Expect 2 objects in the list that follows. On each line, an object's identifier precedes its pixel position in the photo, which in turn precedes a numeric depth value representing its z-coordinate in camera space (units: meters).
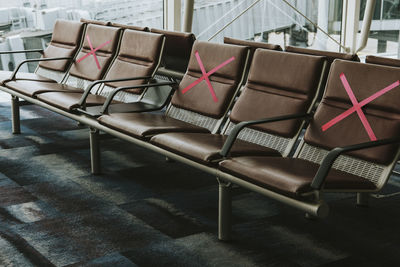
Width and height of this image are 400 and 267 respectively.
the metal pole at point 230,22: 7.13
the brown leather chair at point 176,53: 4.36
